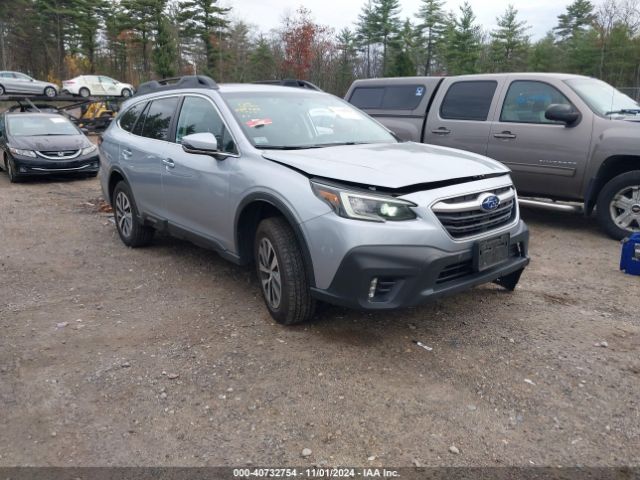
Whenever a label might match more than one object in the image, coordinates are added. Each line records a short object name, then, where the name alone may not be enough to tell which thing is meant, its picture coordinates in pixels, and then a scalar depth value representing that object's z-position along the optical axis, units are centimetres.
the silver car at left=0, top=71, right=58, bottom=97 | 2914
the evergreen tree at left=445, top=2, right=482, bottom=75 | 4566
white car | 3328
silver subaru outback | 325
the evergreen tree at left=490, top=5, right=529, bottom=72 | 4600
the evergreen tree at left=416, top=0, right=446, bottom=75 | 5016
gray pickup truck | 606
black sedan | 1099
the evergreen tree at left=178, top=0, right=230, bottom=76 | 4600
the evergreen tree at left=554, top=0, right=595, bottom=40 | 4838
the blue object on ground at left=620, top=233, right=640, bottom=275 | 489
